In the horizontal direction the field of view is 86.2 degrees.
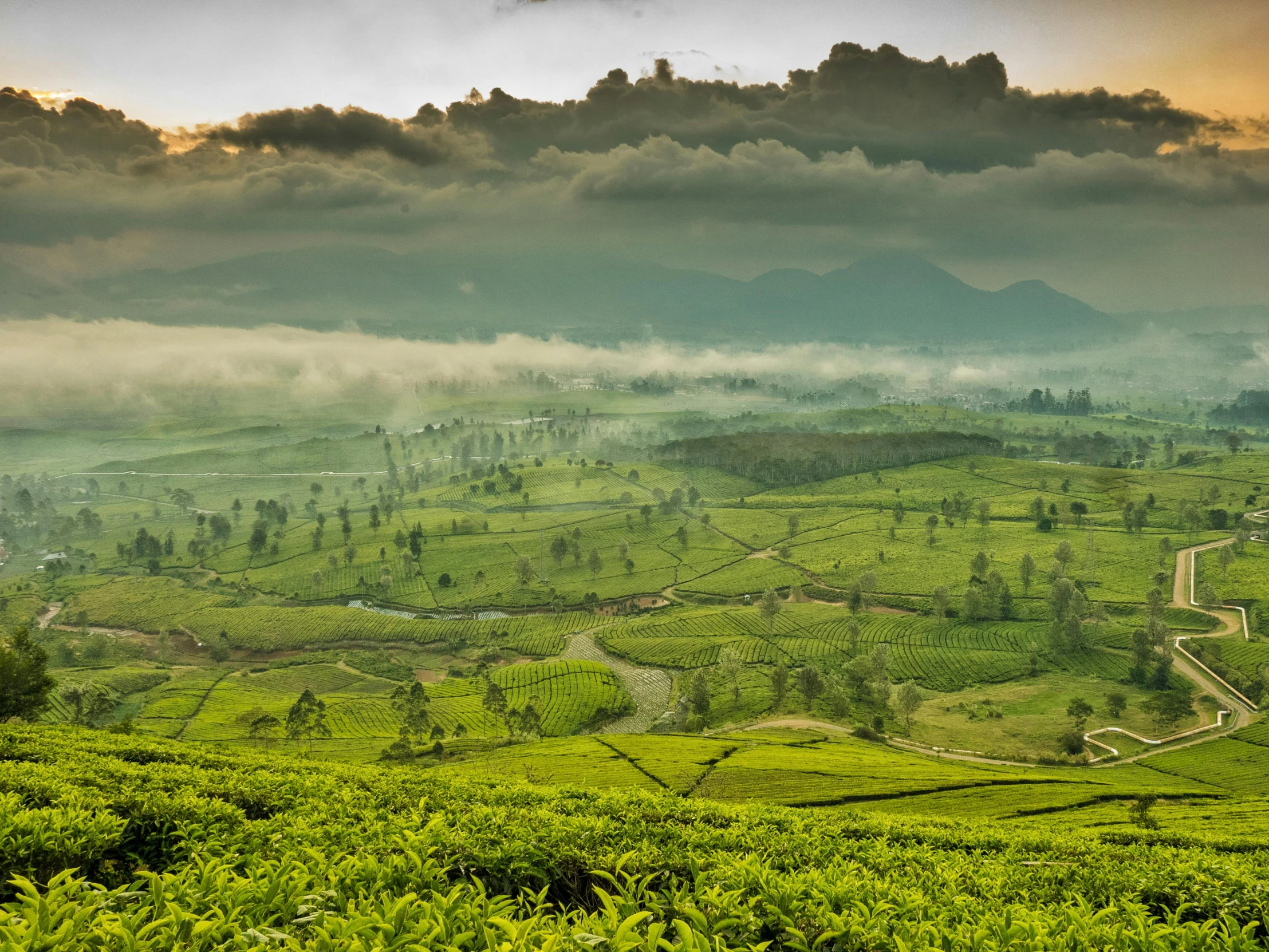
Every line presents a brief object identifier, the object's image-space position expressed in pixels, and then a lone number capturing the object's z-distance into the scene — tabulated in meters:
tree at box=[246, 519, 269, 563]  158.38
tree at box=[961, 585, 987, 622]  102.69
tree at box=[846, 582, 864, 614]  109.06
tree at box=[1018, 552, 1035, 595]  109.44
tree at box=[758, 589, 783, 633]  103.31
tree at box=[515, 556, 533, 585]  130.75
